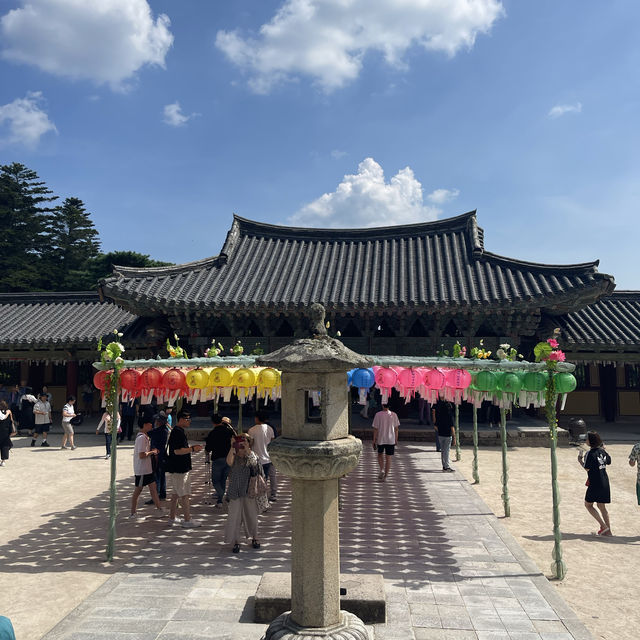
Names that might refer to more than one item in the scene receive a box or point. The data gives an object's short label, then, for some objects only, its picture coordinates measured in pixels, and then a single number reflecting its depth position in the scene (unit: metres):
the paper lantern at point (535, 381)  7.32
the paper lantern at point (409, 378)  9.12
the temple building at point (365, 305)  17.61
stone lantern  4.48
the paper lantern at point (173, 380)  8.67
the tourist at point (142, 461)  8.75
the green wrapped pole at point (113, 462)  7.14
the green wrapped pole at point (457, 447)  14.13
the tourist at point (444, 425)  12.04
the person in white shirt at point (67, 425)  15.84
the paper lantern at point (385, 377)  9.28
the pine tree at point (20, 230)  37.56
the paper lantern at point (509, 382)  7.67
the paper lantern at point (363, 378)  9.44
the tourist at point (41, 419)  16.58
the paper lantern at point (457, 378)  8.75
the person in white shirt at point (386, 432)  11.12
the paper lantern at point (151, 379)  8.43
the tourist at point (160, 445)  9.43
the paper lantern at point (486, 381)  8.16
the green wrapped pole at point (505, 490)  9.09
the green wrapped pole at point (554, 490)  6.42
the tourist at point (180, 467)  8.18
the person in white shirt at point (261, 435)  9.03
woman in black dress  7.95
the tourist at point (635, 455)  8.39
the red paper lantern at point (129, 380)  8.34
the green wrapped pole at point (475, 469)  11.59
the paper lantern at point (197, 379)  8.76
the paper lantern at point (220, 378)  8.95
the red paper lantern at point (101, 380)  8.00
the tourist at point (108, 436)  13.44
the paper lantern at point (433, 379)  8.88
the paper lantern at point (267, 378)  9.23
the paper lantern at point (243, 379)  9.00
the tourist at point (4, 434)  13.30
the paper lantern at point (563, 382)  7.08
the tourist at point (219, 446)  8.68
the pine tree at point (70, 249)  40.12
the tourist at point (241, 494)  7.38
